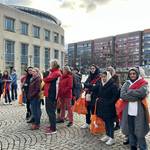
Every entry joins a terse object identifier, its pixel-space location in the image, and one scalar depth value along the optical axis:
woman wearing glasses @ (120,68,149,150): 3.09
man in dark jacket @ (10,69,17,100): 8.67
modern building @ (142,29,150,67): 72.22
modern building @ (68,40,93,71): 89.56
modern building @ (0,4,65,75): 29.52
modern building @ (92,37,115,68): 80.14
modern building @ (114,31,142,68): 71.06
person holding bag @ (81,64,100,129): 4.23
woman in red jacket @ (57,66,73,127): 4.65
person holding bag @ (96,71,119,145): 3.60
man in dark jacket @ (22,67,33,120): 5.25
